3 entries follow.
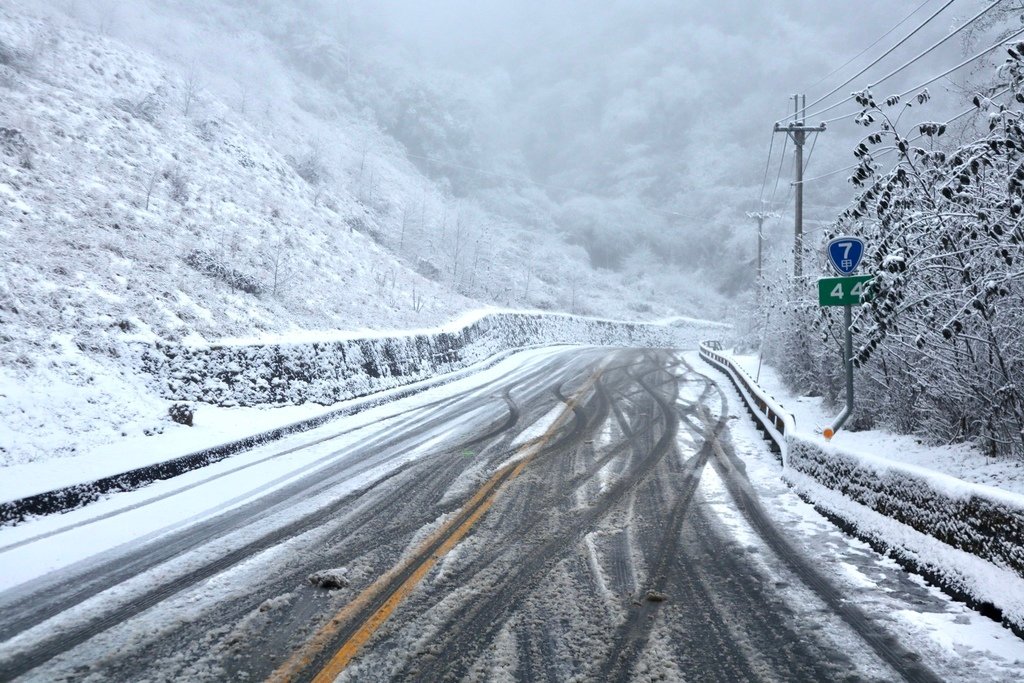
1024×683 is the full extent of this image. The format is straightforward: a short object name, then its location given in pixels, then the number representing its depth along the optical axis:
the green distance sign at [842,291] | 7.21
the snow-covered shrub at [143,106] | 27.79
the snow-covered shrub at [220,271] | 16.91
